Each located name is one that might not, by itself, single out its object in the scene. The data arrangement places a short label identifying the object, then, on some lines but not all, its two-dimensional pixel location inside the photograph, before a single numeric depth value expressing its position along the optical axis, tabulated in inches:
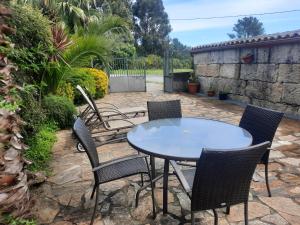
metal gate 498.0
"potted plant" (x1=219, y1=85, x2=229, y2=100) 386.0
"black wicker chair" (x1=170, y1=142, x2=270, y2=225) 70.0
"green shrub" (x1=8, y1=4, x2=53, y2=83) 181.7
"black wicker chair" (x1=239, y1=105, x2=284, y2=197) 110.0
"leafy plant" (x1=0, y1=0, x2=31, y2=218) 74.1
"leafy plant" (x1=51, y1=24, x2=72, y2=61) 224.4
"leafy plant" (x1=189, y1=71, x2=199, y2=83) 471.2
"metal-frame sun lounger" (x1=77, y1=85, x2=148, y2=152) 177.9
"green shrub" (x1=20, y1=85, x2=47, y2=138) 166.2
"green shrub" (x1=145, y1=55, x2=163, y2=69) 990.5
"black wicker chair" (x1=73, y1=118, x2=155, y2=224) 93.8
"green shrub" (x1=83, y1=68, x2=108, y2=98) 411.8
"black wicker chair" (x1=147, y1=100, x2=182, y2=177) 143.7
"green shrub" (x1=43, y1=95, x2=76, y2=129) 226.8
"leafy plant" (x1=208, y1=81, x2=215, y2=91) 422.1
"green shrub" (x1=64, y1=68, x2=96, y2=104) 270.7
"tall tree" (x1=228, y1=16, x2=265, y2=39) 2433.6
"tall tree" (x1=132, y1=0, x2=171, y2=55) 1357.0
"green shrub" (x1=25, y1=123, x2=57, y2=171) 153.4
